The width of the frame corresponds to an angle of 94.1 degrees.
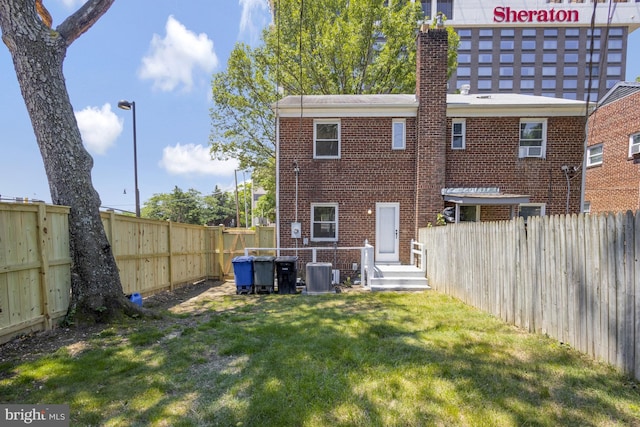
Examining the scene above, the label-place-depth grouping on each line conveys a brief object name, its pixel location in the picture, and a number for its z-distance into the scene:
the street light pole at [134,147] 12.65
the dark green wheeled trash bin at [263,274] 8.52
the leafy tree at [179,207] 48.28
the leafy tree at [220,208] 52.38
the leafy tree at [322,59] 16.59
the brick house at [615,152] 12.97
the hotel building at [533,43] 52.47
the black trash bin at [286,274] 8.54
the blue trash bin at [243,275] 8.53
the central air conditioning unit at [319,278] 8.47
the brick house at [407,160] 10.19
